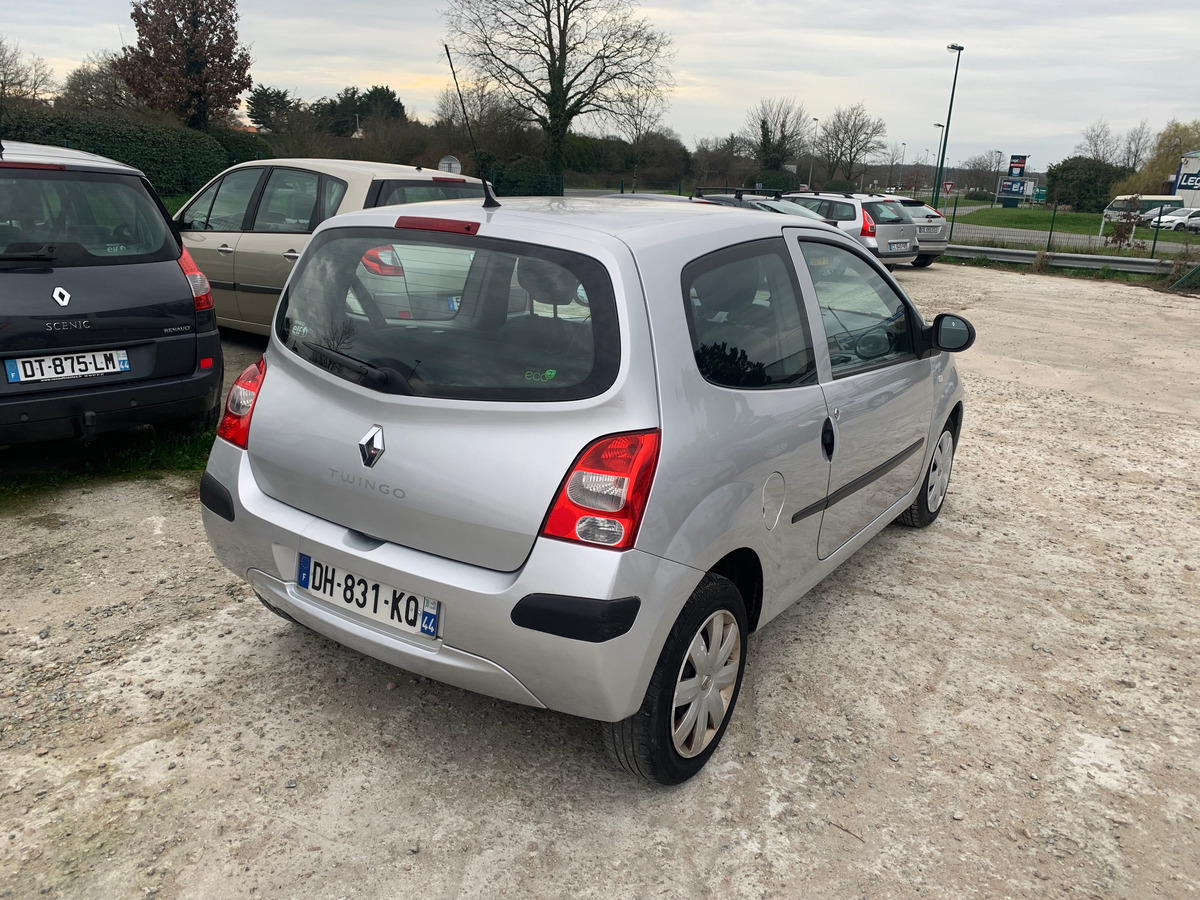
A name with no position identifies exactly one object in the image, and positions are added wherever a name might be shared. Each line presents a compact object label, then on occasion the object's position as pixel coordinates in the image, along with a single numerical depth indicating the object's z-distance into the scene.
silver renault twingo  2.21
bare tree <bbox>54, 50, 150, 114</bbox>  31.27
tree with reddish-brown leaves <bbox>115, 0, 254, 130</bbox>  36.44
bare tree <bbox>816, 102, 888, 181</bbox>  57.38
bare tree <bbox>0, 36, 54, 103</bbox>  27.84
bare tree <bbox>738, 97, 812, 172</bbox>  50.94
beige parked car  6.94
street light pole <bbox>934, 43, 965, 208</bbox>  35.63
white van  27.81
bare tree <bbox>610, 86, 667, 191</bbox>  37.16
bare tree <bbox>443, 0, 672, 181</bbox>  35.62
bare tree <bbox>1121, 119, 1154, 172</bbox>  67.25
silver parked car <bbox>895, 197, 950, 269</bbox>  19.31
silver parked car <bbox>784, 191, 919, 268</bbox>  16.50
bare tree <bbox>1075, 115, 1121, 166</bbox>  65.38
